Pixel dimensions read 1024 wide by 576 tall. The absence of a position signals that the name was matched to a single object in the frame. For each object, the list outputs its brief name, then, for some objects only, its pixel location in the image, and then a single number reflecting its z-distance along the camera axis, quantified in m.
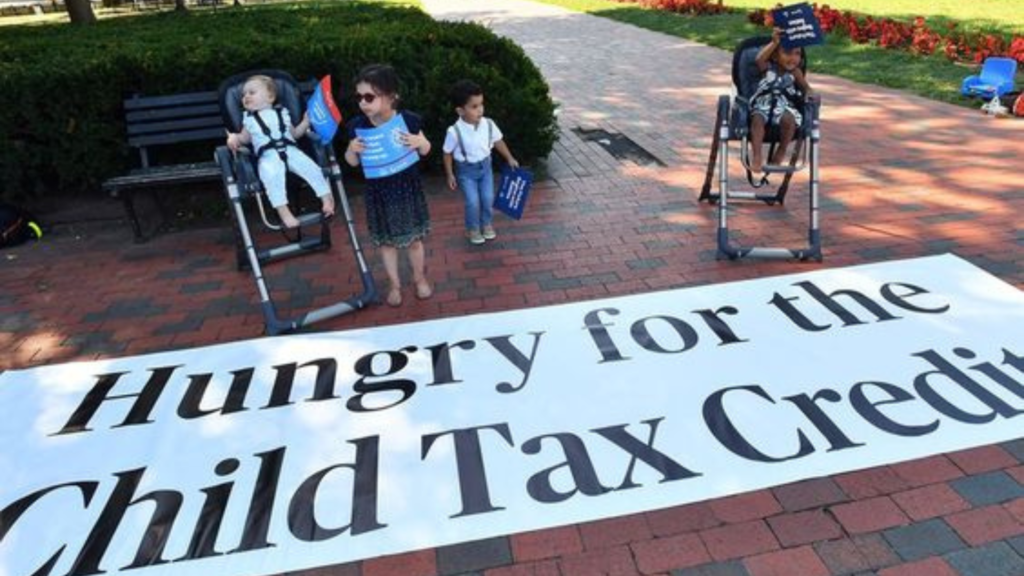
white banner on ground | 2.65
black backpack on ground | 5.51
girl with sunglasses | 3.80
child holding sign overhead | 4.51
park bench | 5.45
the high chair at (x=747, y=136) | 4.38
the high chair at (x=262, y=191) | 3.97
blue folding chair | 7.66
